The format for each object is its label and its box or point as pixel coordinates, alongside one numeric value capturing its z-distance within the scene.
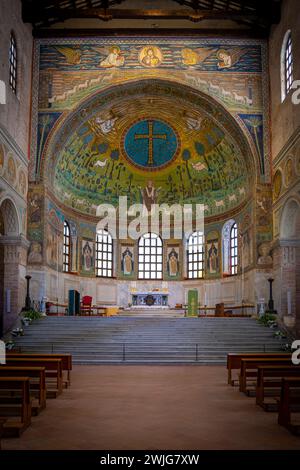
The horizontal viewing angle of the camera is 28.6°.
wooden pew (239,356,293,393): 13.70
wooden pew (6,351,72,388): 15.12
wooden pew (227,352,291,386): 15.38
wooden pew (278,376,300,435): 9.46
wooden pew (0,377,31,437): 8.88
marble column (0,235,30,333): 27.97
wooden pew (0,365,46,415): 10.86
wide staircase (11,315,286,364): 22.81
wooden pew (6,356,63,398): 13.22
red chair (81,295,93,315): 34.91
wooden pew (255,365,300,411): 11.63
